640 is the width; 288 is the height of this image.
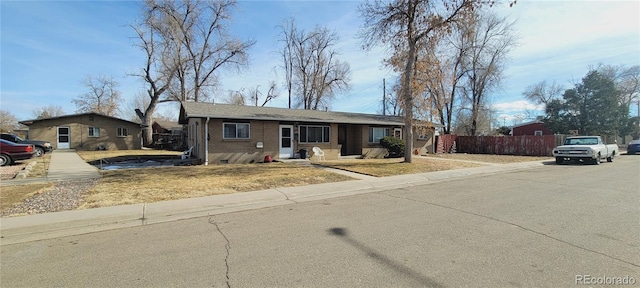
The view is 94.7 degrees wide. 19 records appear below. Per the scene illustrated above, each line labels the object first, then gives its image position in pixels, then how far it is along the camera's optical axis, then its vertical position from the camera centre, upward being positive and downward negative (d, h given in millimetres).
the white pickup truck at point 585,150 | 16609 -567
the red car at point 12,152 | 14938 -394
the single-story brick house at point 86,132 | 26703 +1155
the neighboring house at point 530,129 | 41969 +1816
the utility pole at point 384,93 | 41719 +7075
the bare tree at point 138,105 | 58625 +8148
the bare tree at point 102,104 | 56562 +7840
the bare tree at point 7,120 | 56203 +4884
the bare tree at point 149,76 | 32969 +7672
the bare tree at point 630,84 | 44562 +8904
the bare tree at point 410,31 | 15281 +6031
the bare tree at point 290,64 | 41625 +11378
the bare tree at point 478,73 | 34844 +8474
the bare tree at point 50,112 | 63547 +7305
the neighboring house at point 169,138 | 30719 +606
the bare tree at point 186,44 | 32125 +11756
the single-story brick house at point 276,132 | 16281 +677
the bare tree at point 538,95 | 52156 +8134
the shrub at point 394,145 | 21172 -232
